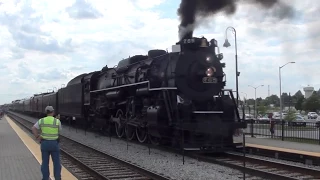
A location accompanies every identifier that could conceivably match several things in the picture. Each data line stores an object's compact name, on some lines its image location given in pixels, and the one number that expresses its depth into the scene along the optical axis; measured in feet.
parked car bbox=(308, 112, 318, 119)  196.78
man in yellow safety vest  24.13
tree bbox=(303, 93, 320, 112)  260.83
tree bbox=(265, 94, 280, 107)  445.78
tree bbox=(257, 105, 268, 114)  165.89
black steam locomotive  40.78
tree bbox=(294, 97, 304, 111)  287.89
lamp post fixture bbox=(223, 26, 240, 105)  87.34
